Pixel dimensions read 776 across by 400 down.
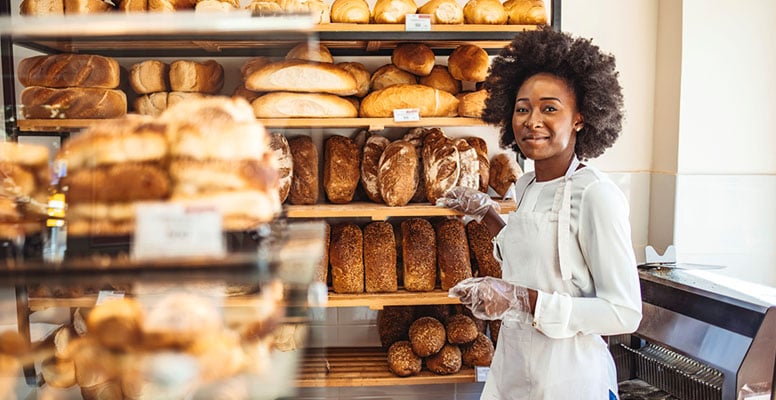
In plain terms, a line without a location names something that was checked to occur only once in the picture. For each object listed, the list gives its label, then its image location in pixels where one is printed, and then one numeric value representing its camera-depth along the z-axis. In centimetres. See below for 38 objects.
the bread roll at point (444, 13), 221
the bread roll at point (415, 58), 235
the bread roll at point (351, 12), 219
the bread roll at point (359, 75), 234
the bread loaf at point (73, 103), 72
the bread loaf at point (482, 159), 249
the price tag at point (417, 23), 217
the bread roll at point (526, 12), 222
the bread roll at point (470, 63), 239
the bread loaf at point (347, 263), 238
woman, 148
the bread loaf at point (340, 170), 239
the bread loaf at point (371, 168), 244
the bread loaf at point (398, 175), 235
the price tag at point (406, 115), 224
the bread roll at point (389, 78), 243
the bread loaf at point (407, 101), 229
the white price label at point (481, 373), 234
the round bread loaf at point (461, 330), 239
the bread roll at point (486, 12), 221
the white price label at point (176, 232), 62
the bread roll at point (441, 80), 245
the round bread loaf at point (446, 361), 236
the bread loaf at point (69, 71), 73
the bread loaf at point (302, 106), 80
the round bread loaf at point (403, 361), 235
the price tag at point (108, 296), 65
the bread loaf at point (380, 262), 240
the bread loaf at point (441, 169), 238
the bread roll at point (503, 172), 254
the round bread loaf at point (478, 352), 240
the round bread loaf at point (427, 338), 236
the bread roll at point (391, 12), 220
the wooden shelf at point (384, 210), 219
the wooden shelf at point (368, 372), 236
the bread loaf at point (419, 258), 239
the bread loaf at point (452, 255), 240
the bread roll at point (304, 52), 73
